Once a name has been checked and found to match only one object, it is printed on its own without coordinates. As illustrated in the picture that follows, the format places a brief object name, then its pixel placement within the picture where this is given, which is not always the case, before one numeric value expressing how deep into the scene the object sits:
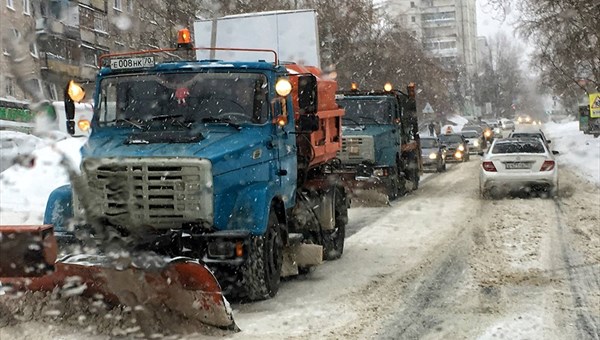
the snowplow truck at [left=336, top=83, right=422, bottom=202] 17.55
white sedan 17.33
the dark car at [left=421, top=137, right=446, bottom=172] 28.52
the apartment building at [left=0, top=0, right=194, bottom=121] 27.20
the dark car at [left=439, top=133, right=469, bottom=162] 34.78
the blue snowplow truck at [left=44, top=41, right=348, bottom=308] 6.73
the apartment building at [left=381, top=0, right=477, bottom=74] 79.69
